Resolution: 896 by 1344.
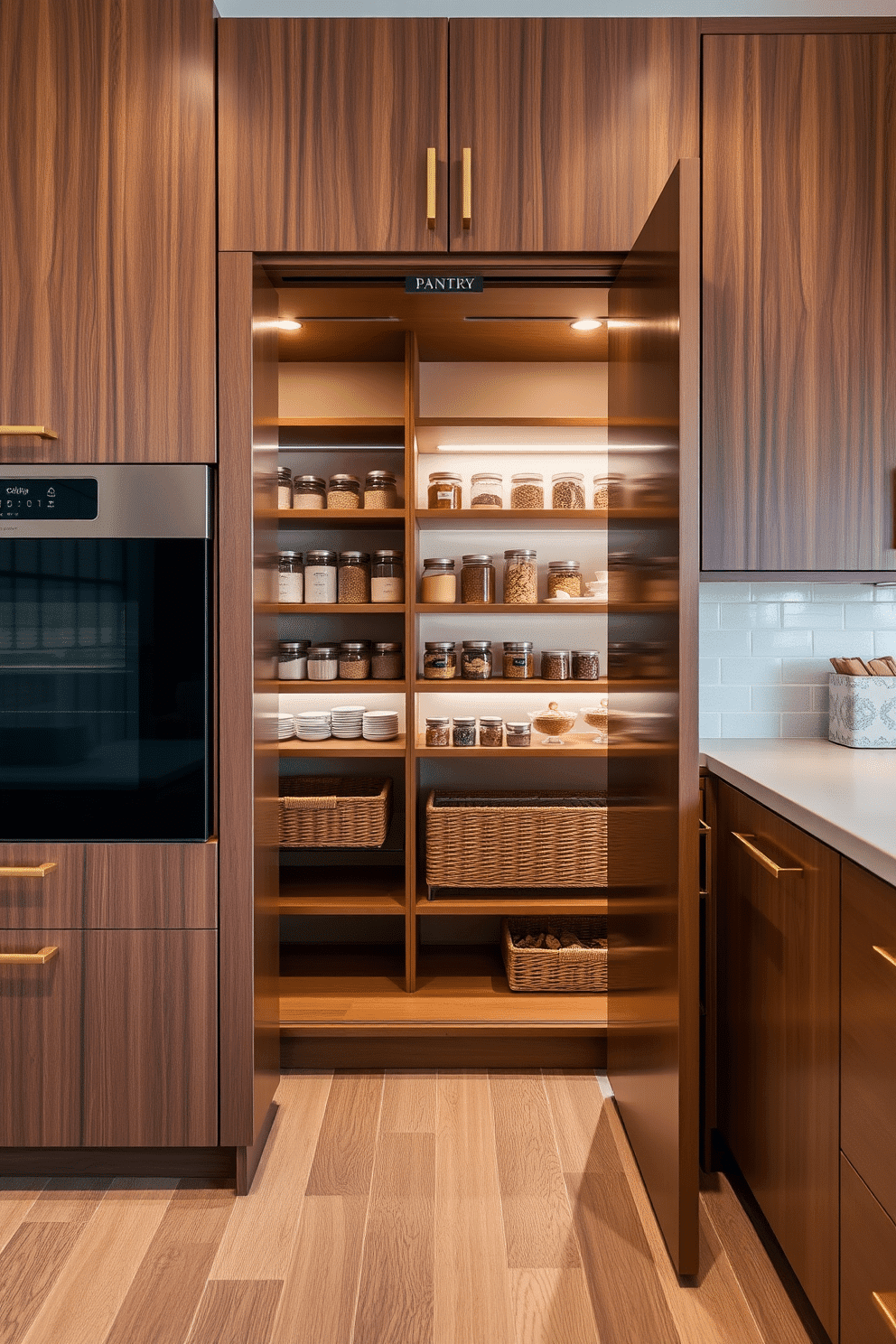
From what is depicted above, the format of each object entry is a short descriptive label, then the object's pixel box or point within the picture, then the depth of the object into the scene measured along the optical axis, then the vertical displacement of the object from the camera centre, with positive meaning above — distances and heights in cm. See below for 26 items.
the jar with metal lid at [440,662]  268 -2
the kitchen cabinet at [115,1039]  186 -82
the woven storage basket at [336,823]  264 -51
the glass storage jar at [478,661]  271 -2
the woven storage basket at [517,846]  262 -58
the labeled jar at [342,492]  266 +50
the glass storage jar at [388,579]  268 +23
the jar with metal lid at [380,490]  266 +50
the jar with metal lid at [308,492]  268 +50
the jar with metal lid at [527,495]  266 +49
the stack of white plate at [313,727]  272 -23
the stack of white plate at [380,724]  272 -22
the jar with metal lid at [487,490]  268 +51
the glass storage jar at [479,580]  269 +23
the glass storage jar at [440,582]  269 +23
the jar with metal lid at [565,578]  273 +24
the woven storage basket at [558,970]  254 -92
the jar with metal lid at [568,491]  267 +50
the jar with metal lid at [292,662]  269 -2
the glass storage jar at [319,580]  268 +23
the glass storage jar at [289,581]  270 +23
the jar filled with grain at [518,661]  272 -2
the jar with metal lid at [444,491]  267 +50
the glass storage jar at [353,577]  269 +24
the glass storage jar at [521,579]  268 +23
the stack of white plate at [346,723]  275 -22
